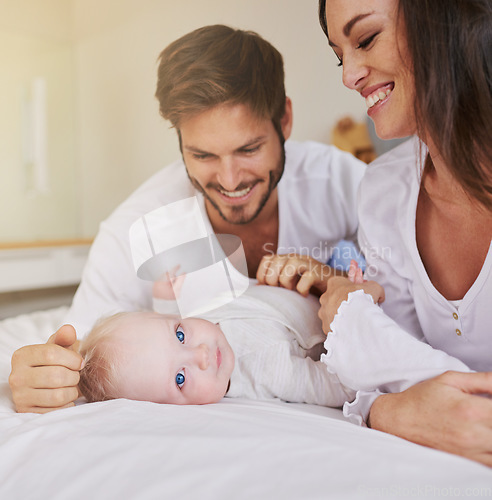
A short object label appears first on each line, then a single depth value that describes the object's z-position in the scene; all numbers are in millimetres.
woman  585
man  893
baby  764
